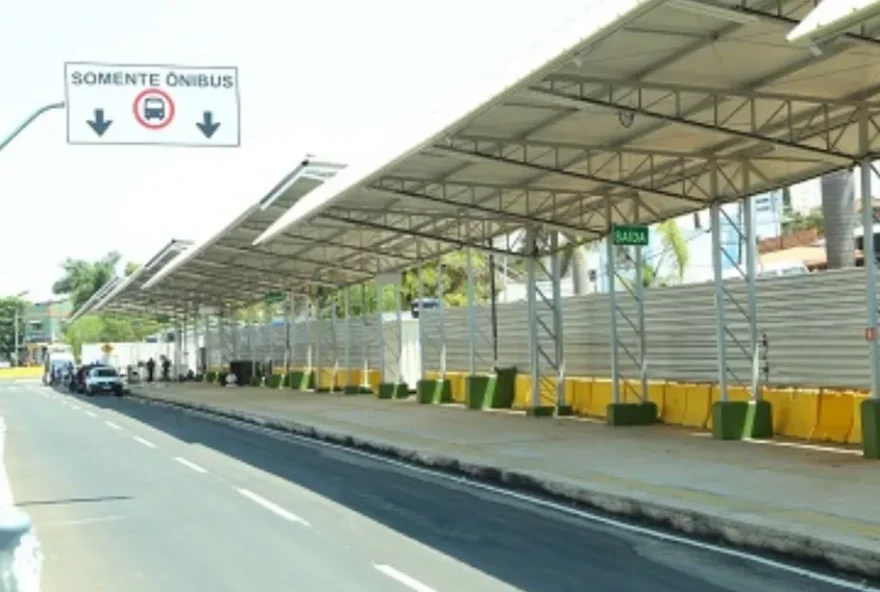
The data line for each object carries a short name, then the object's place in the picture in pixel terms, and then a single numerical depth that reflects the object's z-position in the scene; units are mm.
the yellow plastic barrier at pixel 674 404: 23156
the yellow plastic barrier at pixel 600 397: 25766
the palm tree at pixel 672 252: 41312
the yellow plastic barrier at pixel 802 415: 19141
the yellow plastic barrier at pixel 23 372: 116312
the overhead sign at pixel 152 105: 17672
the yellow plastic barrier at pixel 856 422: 17922
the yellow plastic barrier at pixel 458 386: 34356
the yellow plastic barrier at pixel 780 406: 19906
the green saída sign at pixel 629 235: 21438
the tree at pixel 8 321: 168500
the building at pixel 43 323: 175125
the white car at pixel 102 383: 58781
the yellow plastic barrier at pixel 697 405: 22162
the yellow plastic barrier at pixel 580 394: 26759
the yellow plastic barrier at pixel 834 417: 18281
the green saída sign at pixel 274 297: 50594
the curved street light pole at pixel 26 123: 15664
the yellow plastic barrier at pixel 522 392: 30078
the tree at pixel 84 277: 137375
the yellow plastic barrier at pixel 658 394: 23938
